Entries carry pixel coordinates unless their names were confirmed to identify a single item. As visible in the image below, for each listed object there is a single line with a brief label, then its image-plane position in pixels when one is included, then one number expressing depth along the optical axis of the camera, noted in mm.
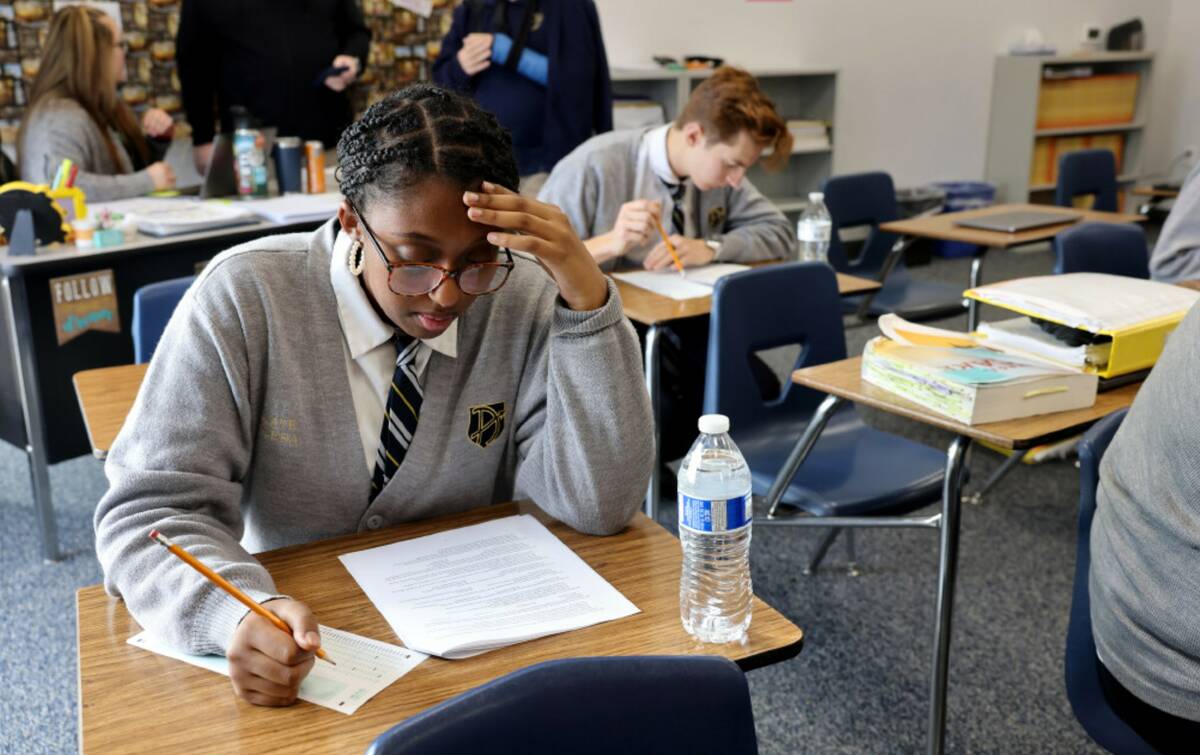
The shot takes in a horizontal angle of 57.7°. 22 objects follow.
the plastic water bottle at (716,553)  1141
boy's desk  2502
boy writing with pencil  2768
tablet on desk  3787
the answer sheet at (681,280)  2695
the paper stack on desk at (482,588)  1123
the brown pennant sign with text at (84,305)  2898
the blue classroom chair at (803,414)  2188
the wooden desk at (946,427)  1800
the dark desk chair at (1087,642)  1450
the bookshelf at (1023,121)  6508
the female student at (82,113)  3482
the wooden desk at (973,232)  3693
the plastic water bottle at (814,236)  3416
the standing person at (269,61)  4062
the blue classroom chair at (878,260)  3691
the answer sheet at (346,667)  1019
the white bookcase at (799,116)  5883
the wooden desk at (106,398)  1839
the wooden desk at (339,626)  960
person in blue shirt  3854
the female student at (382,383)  1187
